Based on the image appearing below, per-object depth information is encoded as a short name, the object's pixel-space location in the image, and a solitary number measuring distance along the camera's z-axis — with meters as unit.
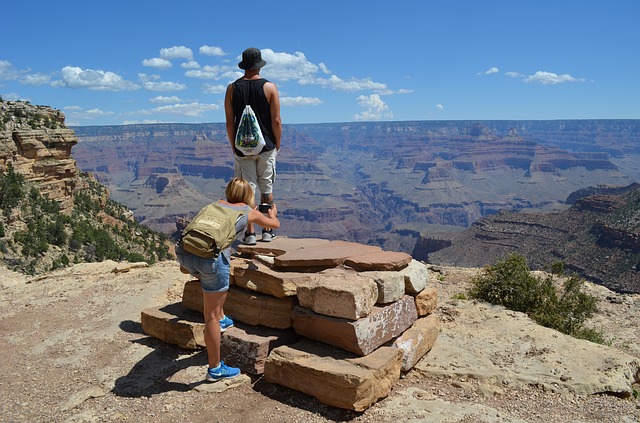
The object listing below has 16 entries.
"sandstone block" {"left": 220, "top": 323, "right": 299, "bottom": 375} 6.20
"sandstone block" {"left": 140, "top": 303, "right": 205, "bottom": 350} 6.98
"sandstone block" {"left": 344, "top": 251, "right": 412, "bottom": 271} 6.84
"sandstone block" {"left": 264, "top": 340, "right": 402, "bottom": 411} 5.32
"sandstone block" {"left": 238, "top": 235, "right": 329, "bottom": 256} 7.61
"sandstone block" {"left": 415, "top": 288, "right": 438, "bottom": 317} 7.44
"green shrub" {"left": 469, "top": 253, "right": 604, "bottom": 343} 9.23
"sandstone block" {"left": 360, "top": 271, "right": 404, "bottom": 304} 6.43
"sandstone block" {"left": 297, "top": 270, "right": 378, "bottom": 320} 5.82
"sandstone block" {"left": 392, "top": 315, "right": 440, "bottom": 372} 6.45
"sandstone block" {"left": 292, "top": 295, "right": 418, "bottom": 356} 5.81
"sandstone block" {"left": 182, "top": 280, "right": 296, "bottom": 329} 6.57
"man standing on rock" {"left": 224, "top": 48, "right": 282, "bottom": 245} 7.17
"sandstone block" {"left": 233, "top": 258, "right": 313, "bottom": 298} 6.48
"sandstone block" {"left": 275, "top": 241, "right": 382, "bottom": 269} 6.95
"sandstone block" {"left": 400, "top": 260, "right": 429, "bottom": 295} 7.10
